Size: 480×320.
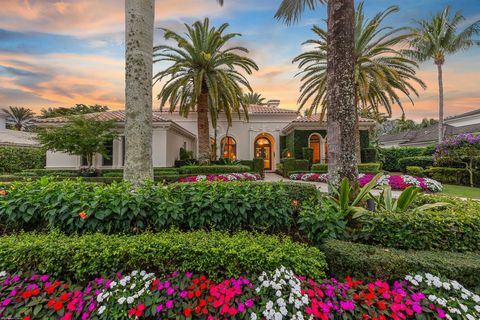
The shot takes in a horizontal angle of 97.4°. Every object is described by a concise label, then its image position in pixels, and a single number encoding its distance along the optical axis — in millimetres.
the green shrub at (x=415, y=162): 15462
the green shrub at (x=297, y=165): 15293
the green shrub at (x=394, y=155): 20922
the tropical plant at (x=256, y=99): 33925
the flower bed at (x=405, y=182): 9412
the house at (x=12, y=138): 19691
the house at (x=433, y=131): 24828
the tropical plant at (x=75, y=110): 27803
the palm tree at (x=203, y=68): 12711
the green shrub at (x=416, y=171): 13097
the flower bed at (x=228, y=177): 10727
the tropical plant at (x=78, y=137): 11742
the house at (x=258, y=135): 17319
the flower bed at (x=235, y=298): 1949
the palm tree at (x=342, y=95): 4285
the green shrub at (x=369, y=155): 16781
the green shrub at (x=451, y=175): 11500
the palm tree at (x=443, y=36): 19000
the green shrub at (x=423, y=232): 2996
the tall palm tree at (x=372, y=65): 12336
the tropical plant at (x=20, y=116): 34906
